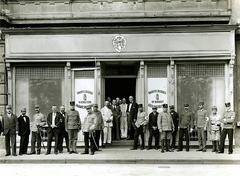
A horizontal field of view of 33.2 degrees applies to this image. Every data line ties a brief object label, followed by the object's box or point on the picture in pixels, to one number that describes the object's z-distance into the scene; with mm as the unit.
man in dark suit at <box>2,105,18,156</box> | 14688
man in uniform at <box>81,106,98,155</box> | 14859
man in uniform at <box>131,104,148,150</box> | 15851
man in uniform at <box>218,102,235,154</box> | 14734
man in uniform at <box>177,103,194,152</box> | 15484
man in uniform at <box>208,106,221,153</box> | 15180
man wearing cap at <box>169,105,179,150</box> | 15828
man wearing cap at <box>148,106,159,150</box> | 15750
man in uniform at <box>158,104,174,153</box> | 15266
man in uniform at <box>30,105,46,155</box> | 14963
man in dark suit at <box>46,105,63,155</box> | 15109
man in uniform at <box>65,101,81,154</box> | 15016
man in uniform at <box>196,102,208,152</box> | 15445
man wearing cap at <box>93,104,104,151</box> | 15194
